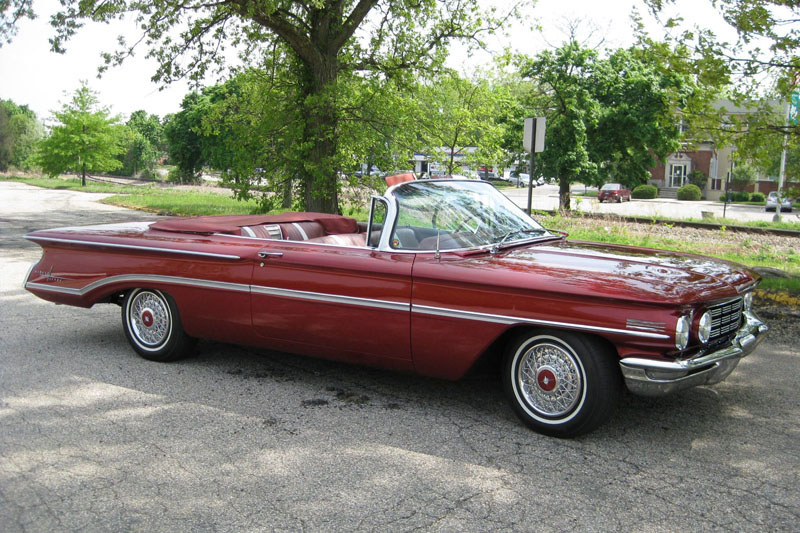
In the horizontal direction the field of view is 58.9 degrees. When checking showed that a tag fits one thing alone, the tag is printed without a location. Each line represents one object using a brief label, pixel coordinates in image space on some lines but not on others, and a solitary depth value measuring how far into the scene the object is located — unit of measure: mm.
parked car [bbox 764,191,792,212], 39750
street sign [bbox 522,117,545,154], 11633
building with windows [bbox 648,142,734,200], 60625
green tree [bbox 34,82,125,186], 39406
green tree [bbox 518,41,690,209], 27922
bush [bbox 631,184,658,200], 53844
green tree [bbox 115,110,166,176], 61228
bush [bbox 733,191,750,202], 52281
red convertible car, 3875
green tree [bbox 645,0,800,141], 8250
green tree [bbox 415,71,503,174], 14719
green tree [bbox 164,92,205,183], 45272
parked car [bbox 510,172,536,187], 59272
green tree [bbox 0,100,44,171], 75188
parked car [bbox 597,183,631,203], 44722
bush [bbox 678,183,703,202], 52625
